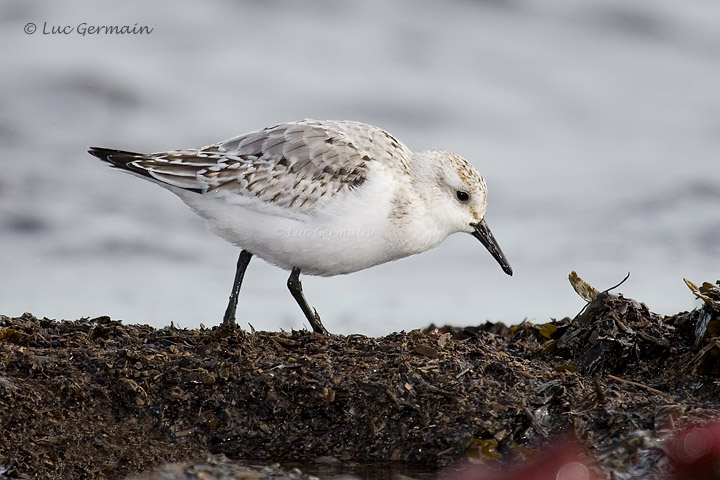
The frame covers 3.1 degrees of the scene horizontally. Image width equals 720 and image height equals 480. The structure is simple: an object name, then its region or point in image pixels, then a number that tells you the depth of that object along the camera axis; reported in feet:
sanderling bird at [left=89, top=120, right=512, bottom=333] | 16.58
